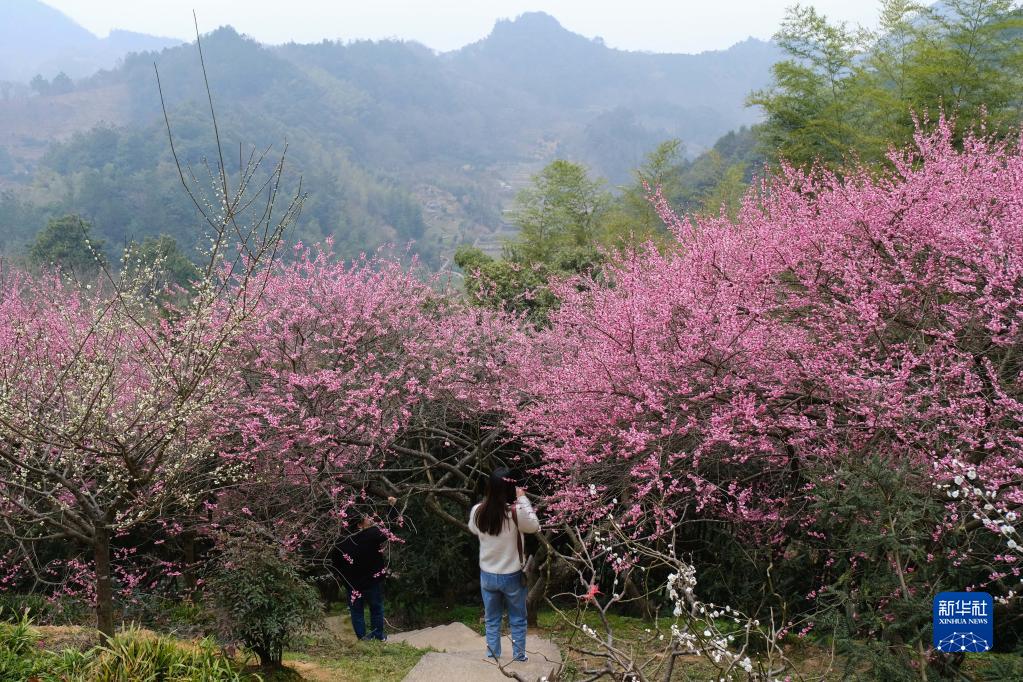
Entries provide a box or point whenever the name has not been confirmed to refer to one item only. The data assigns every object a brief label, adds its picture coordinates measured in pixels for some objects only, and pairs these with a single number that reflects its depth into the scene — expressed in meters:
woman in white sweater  4.68
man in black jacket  6.36
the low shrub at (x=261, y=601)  4.52
